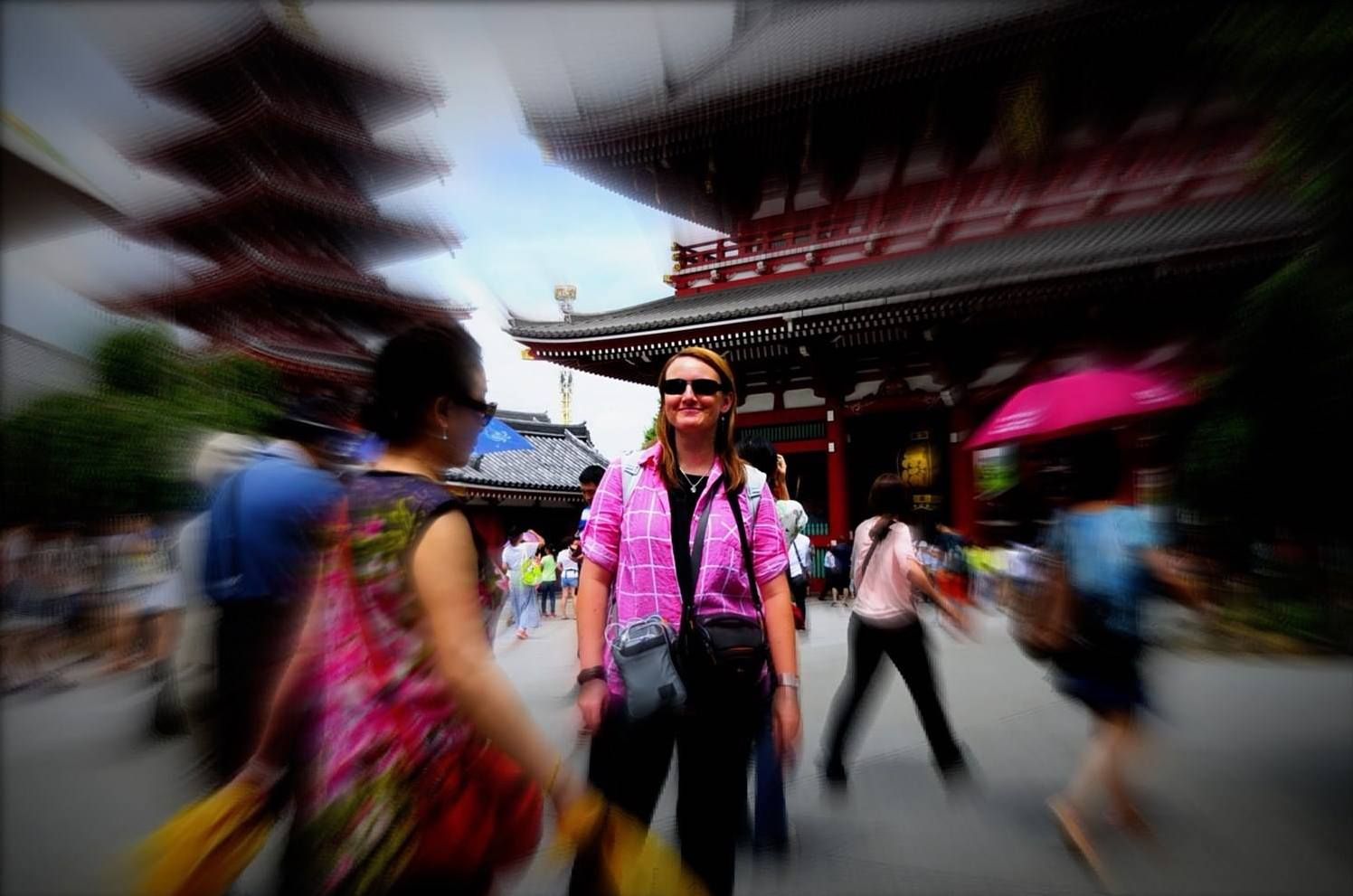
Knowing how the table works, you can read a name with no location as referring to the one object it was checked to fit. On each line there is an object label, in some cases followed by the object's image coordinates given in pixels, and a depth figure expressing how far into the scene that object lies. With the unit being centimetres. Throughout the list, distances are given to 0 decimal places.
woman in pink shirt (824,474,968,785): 317
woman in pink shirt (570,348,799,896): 160
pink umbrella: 393
